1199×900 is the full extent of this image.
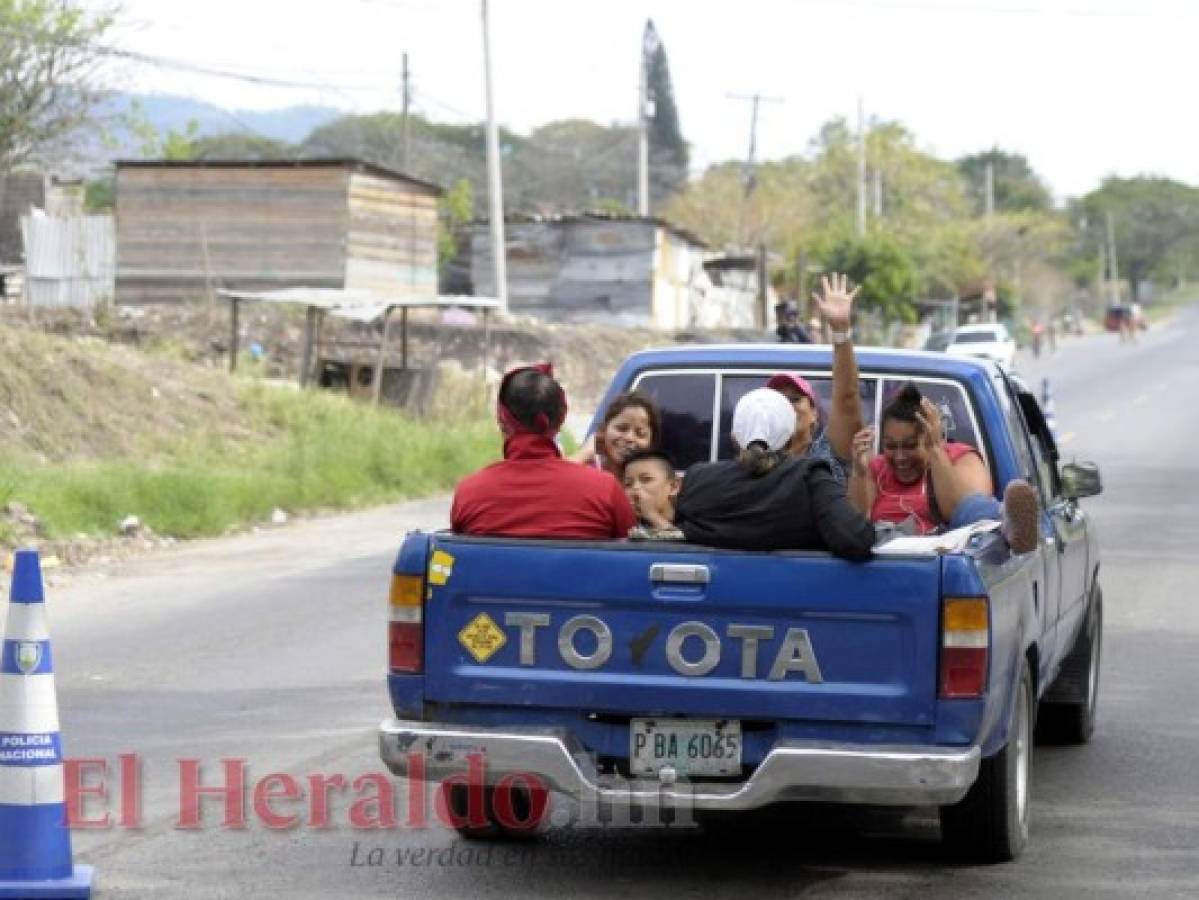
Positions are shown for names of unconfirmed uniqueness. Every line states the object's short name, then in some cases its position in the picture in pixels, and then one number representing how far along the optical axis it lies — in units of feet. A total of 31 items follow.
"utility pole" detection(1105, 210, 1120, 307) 501.97
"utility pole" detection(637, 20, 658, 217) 198.04
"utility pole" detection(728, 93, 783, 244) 254.88
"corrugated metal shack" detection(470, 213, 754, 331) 209.97
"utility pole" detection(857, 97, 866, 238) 268.00
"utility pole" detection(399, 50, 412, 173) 210.24
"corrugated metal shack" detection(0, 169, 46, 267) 176.96
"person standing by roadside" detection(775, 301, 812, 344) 84.38
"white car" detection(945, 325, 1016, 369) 204.13
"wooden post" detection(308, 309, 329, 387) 111.45
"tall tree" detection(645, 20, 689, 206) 417.28
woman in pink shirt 27.14
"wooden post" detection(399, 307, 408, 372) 106.22
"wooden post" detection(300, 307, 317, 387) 106.42
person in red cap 27.89
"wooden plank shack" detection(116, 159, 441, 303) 164.04
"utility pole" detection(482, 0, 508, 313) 136.26
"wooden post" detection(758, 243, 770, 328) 204.64
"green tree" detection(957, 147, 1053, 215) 495.00
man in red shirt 24.08
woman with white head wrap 23.09
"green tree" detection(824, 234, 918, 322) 252.21
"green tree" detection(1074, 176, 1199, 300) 568.41
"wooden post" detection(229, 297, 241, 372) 105.60
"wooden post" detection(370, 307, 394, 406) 103.04
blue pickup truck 21.88
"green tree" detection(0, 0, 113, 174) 125.59
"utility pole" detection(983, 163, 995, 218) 401.70
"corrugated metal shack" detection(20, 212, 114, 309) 152.46
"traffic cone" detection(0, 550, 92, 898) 22.09
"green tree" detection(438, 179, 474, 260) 232.94
